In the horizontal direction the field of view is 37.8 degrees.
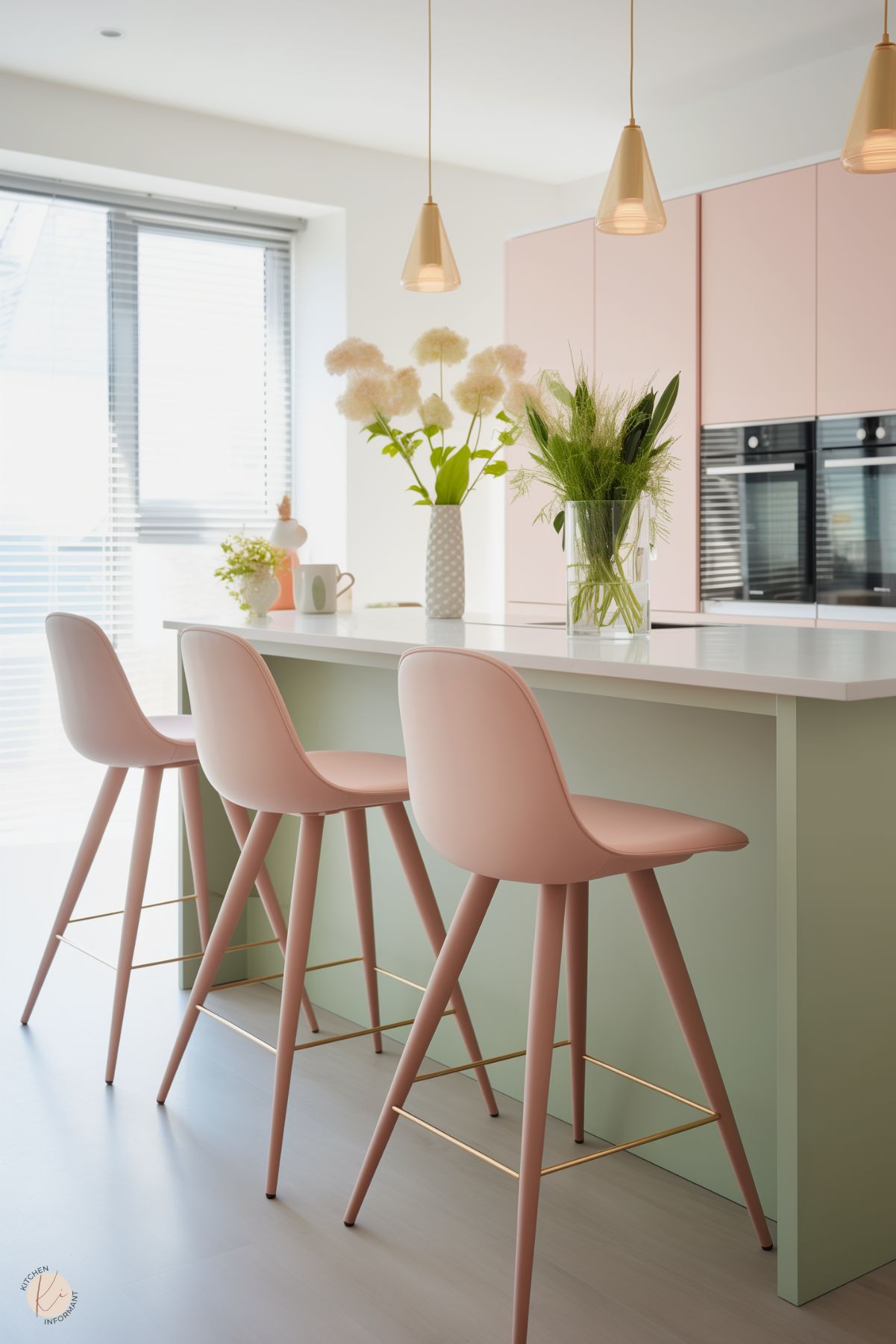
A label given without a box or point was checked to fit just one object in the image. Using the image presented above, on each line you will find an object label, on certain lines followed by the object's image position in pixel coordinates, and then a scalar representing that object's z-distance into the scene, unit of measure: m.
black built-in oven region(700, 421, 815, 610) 4.34
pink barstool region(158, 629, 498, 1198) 2.24
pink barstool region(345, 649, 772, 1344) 1.73
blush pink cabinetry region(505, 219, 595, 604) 5.02
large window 5.18
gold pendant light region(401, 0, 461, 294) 3.32
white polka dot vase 2.96
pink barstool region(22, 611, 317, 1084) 2.74
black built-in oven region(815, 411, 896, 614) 4.09
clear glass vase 2.38
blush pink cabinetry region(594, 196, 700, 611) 4.61
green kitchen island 1.82
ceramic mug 3.20
